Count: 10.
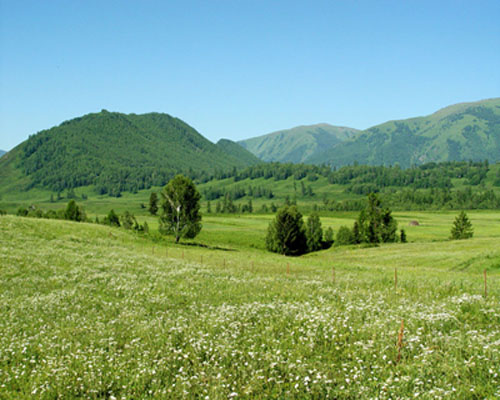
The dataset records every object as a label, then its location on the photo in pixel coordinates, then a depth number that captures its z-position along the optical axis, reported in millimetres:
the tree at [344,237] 126125
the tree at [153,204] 173625
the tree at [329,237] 140100
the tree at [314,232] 128250
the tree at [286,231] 96062
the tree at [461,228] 109994
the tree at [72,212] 115625
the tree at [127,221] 133250
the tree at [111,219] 144750
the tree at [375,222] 93188
